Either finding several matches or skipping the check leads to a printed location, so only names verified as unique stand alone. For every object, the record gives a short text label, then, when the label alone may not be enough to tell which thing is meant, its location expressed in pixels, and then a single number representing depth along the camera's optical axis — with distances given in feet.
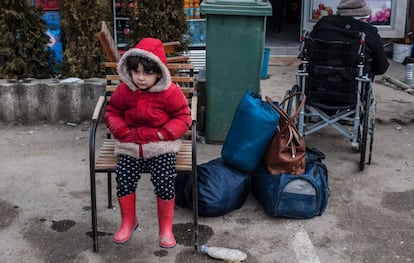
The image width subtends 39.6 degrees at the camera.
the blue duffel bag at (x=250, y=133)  13.12
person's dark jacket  15.67
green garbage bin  16.43
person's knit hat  16.11
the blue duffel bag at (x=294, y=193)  12.66
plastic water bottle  11.31
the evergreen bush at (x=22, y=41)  19.95
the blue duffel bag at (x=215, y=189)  12.76
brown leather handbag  12.91
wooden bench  11.07
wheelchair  15.28
